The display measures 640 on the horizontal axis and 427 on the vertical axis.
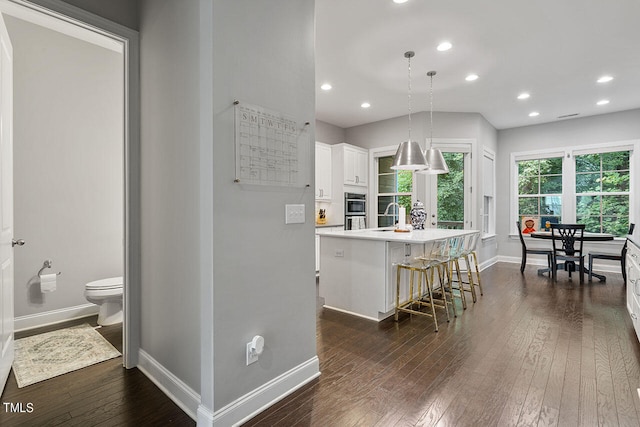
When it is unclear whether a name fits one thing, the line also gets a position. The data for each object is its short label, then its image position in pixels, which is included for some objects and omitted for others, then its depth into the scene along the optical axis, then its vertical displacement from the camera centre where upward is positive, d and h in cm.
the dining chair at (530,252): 528 -75
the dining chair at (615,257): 492 -74
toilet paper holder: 309 -52
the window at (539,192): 647 +37
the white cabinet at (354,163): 607 +91
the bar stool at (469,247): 396 -47
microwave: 614 +12
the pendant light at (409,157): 359 +59
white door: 195 +1
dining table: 492 -43
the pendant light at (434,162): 404 +60
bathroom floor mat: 223 -111
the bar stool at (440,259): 346 -54
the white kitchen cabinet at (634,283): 266 -66
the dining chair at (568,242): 496 -51
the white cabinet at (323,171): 593 +73
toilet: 297 -81
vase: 436 -10
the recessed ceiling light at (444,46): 342 +176
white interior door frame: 225 +12
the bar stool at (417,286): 327 -85
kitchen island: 325 -61
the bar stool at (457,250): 372 -47
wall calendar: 172 +37
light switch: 197 -2
